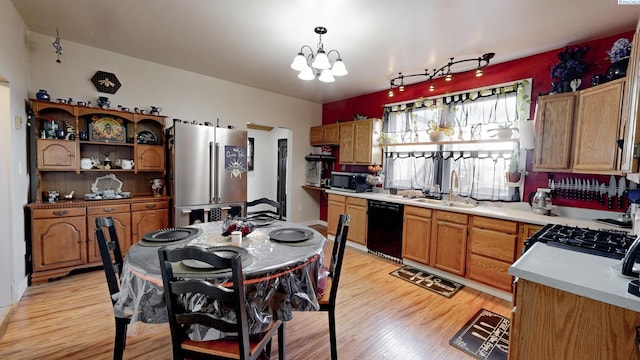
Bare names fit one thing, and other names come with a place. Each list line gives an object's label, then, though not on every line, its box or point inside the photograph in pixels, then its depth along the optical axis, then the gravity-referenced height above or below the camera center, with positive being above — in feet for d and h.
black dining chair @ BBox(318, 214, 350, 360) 5.77 -2.89
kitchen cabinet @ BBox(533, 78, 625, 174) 7.09 +1.37
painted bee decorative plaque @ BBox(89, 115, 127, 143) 10.47 +1.39
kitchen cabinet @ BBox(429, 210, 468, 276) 9.79 -2.77
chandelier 6.81 +2.79
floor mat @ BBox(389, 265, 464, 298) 9.51 -4.35
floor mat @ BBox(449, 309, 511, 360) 6.31 -4.39
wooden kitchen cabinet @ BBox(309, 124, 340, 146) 16.54 +2.25
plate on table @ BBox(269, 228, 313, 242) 5.89 -1.63
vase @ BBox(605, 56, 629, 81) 7.11 +2.99
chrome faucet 11.56 -0.67
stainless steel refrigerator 11.19 -0.30
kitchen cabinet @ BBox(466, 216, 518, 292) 8.61 -2.72
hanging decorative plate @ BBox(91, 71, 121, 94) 10.66 +3.38
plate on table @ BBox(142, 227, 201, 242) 5.64 -1.63
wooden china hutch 9.05 -0.72
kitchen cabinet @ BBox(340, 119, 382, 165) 14.46 +1.56
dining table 4.30 -1.95
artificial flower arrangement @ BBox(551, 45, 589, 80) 8.59 +3.70
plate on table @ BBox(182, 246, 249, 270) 4.40 -1.67
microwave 14.40 -0.73
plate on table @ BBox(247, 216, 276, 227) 7.32 -1.60
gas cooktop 4.84 -1.40
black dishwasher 11.96 -2.88
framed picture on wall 22.04 +1.10
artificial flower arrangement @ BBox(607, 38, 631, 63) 7.21 +3.55
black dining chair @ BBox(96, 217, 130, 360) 5.02 -2.42
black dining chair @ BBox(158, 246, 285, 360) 3.68 -2.30
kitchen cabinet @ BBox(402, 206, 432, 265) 10.87 -2.74
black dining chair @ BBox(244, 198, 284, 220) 8.39 -1.19
